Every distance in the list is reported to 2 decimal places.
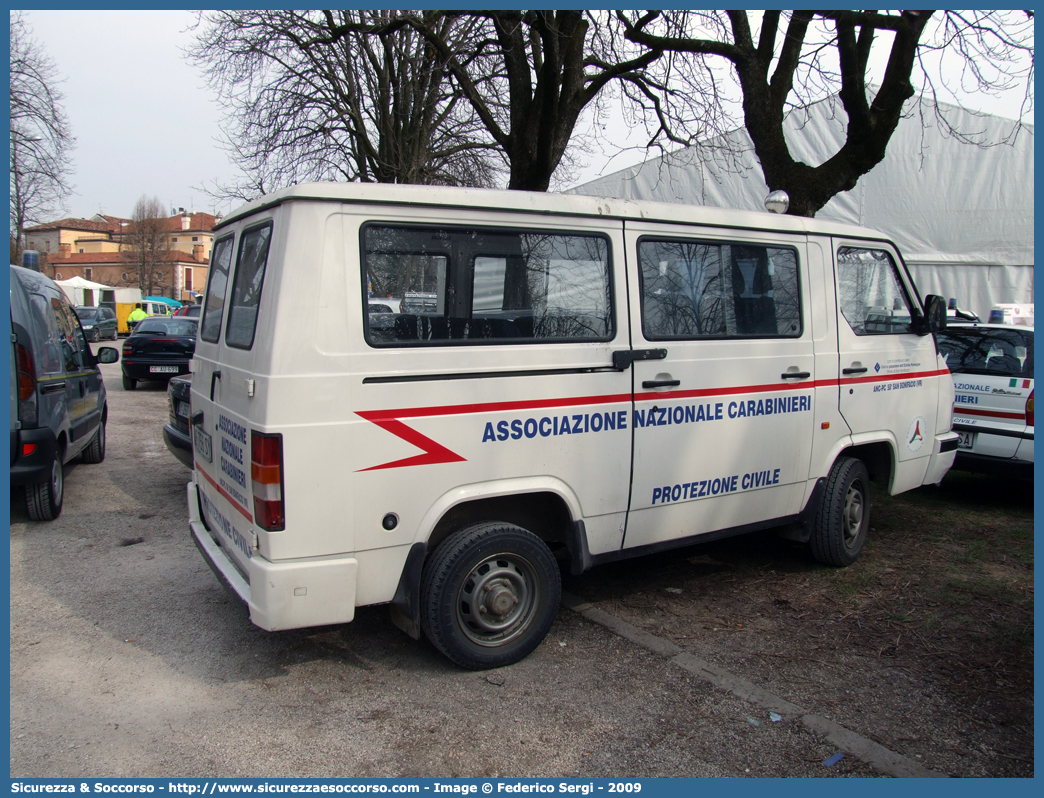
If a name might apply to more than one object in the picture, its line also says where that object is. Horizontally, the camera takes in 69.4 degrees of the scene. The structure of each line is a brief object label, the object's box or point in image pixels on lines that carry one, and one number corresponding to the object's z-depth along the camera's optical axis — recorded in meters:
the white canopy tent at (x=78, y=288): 44.03
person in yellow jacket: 31.05
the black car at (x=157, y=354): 15.41
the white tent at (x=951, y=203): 14.70
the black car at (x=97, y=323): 31.36
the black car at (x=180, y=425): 6.45
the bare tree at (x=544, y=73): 9.62
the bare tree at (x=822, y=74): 7.66
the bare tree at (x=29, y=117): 20.72
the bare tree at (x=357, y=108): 15.22
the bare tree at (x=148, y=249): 73.19
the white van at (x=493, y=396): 3.28
